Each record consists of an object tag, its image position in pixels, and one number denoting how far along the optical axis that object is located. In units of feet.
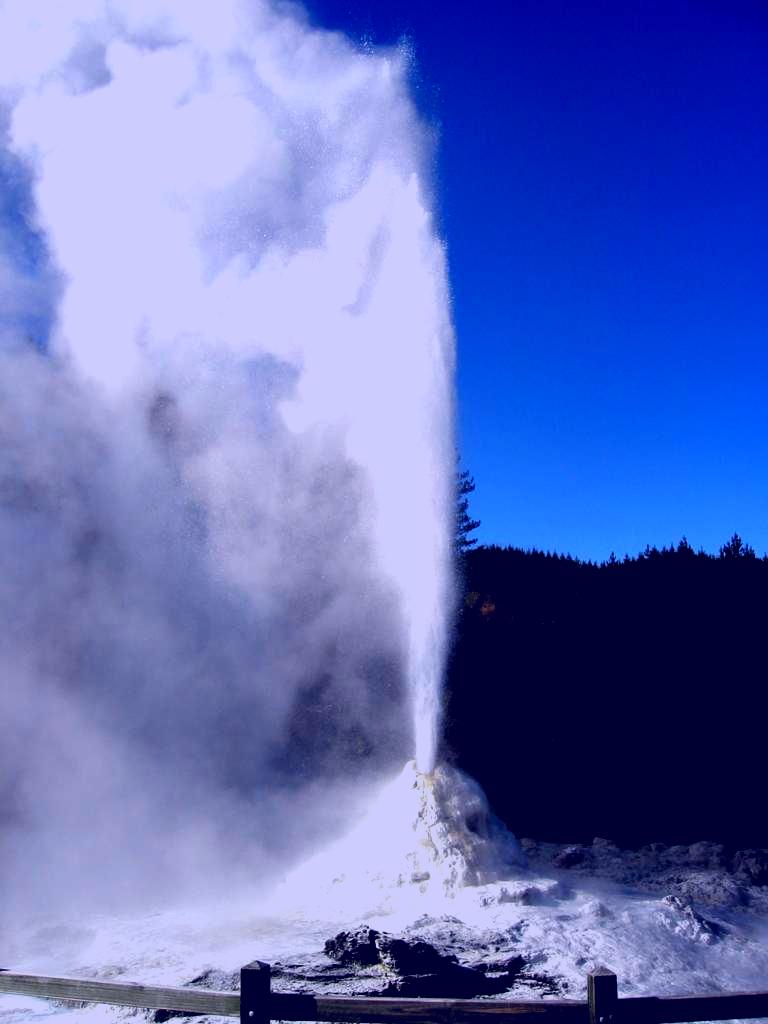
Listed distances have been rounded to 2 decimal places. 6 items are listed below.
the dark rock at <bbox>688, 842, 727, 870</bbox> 24.24
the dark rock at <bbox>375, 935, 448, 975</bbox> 15.12
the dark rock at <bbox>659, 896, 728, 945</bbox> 17.74
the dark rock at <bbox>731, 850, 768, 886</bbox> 22.53
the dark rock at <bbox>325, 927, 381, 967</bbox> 15.92
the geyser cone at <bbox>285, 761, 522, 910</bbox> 20.51
